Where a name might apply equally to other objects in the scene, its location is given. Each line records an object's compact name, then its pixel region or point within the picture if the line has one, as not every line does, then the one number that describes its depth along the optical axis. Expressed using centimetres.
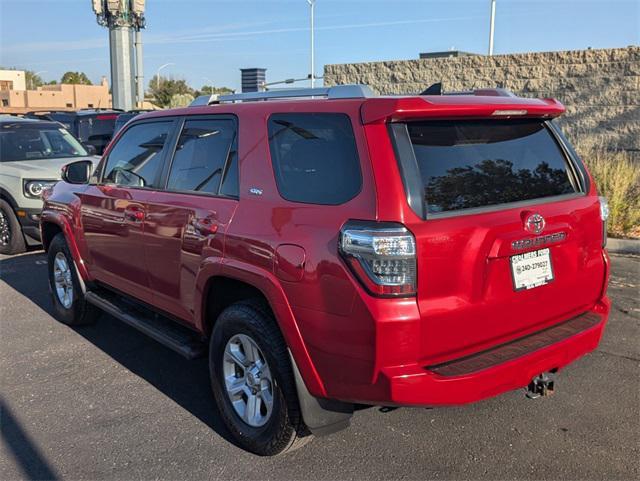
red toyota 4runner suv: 263
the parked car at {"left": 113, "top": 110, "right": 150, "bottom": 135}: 1366
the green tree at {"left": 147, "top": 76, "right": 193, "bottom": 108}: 6101
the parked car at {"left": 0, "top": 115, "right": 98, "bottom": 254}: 821
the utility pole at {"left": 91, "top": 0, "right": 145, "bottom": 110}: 2730
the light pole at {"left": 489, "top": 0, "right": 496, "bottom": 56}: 2166
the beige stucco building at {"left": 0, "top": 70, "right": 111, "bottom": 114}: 5656
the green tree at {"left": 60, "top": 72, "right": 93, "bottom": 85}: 9196
